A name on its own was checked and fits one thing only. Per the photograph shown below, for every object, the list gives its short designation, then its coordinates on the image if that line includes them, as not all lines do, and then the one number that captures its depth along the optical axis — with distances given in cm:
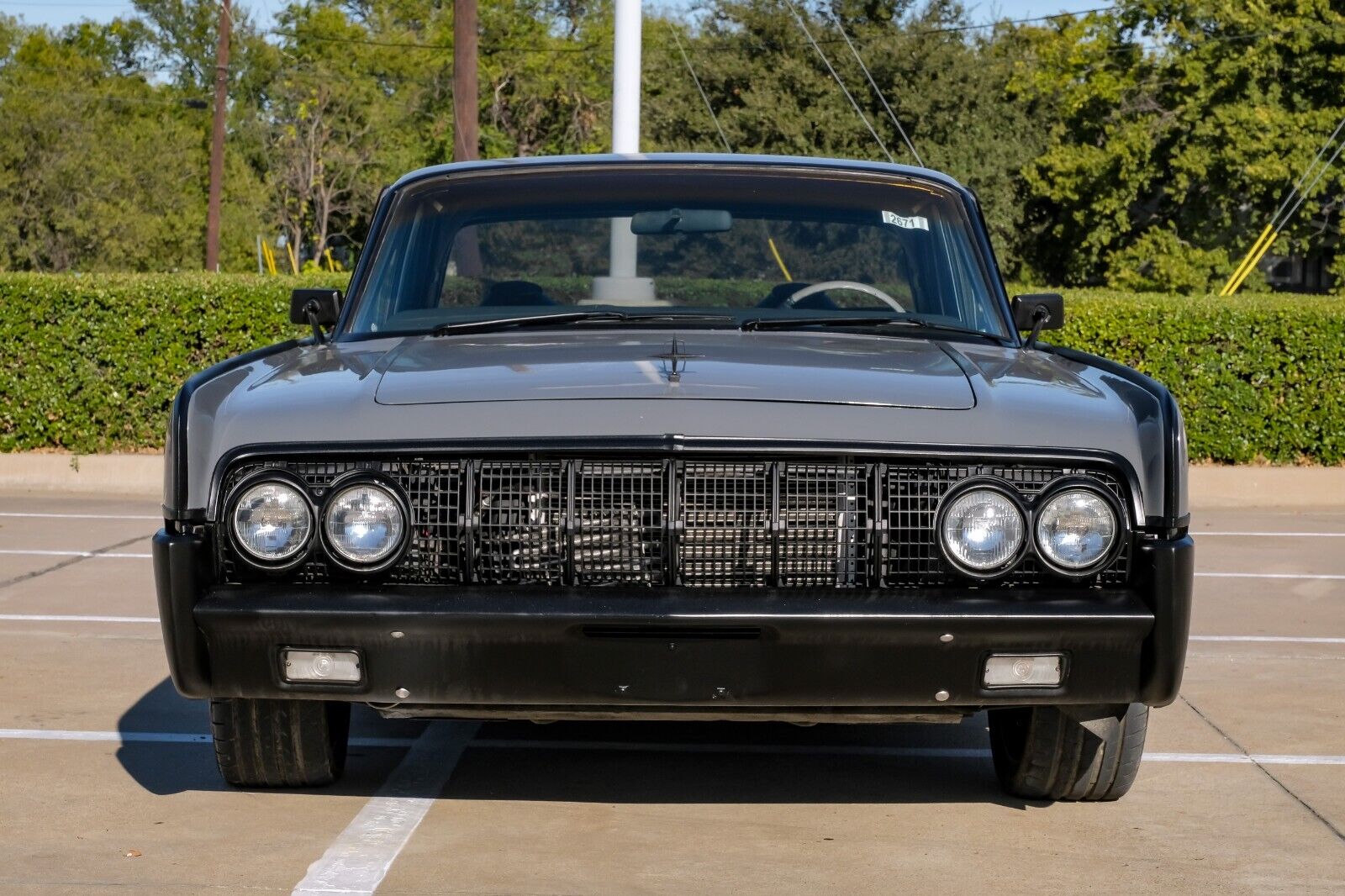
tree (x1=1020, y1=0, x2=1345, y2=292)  3659
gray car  369
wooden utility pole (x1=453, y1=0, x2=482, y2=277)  1762
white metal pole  1284
